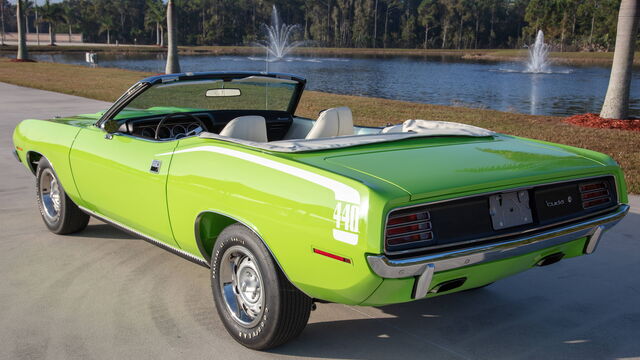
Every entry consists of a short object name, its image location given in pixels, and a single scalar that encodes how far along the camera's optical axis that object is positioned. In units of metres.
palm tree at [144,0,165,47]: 109.56
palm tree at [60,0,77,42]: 125.41
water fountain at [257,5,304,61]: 62.83
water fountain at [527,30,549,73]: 41.68
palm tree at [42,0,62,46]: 100.69
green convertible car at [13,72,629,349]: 2.93
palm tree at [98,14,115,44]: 123.25
